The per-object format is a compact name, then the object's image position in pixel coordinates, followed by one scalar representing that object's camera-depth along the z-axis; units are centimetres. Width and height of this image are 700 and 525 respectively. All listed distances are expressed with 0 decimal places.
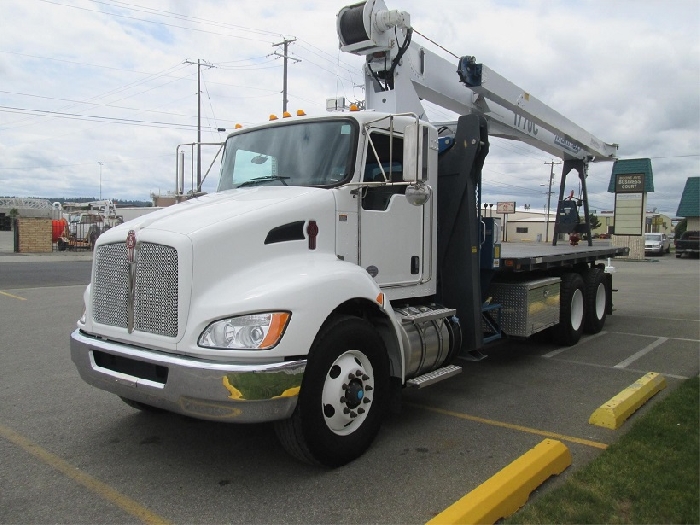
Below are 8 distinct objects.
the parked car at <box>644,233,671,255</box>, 4294
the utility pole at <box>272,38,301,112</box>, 3806
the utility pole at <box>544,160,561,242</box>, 5659
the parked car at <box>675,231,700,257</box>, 3841
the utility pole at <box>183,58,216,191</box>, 4319
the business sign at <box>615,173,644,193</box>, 3259
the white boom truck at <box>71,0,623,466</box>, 372
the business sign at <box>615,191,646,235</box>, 3266
